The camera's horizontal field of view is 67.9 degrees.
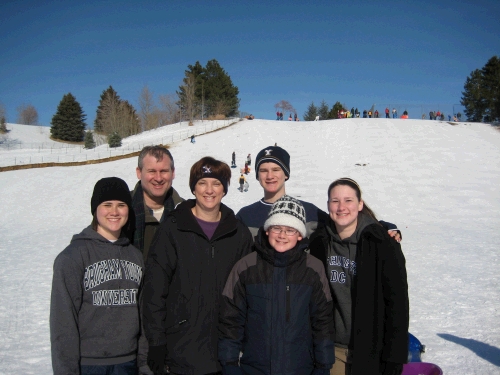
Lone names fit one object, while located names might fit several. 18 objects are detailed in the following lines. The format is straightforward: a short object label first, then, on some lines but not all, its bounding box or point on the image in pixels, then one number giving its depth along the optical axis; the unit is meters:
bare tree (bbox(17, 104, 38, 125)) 86.22
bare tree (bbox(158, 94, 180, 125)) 76.62
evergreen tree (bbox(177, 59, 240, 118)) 58.53
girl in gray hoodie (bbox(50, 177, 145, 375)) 2.55
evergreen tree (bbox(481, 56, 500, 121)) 47.09
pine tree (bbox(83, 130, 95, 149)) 45.91
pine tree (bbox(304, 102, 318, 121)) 75.71
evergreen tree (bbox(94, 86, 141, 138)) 59.19
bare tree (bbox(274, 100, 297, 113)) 86.56
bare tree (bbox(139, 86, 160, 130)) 68.31
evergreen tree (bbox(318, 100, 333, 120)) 72.11
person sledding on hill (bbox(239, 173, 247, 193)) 20.45
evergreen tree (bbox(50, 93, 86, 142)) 62.28
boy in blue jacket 2.61
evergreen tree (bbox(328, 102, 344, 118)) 65.65
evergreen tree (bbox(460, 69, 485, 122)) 49.47
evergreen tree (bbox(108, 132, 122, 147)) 36.16
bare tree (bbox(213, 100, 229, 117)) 58.06
